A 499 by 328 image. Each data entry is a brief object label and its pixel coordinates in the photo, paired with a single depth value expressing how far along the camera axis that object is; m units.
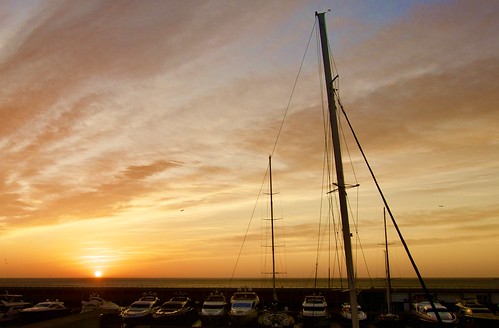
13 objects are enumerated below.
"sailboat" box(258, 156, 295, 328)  36.78
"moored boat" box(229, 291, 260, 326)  38.97
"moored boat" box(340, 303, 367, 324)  38.56
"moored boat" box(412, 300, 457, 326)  35.97
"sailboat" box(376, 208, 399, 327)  37.72
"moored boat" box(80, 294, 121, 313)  43.62
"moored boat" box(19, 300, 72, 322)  39.28
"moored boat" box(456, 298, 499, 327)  37.22
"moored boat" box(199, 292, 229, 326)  39.25
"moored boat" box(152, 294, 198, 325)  40.53
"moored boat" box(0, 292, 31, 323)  39.18
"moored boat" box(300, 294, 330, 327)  38.69
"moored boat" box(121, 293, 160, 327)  41.03
